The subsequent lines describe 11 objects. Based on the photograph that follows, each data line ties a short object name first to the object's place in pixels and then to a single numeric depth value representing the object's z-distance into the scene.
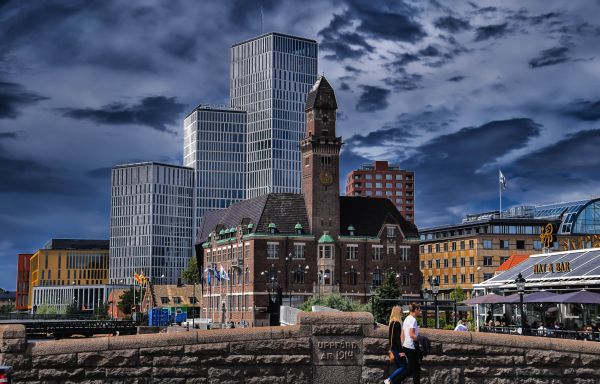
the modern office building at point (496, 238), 147.38
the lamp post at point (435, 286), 53.92
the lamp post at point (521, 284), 42.84
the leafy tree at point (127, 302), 181.88
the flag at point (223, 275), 118.00
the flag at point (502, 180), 142.04
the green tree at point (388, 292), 98.06
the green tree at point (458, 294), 138.64
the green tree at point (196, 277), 190.79
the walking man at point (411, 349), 19.91
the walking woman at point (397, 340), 19.94
